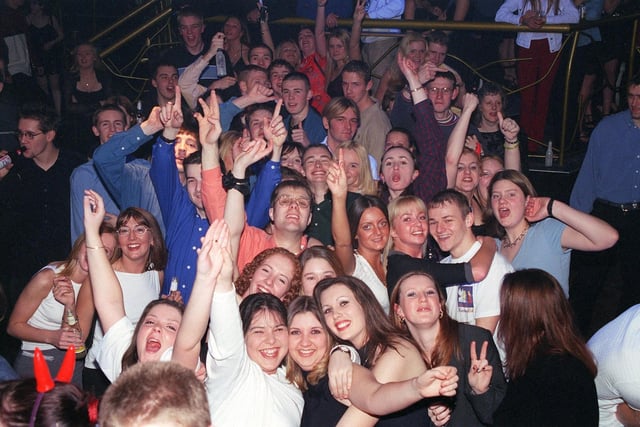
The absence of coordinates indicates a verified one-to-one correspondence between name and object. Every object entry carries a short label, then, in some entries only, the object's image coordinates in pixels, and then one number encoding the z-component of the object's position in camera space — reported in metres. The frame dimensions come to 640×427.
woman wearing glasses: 4.40
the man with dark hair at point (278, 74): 6.70
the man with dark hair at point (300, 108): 6.26
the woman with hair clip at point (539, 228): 4.56
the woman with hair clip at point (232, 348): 2.97
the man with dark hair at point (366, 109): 6.37
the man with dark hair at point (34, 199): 5.50
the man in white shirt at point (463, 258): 4.32
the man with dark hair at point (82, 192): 5.42
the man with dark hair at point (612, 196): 5.87
